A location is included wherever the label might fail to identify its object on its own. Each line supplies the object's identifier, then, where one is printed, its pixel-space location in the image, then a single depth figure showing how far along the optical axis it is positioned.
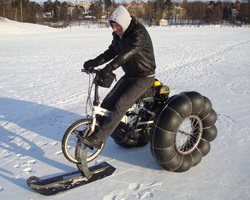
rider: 4.05
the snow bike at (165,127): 4.08
